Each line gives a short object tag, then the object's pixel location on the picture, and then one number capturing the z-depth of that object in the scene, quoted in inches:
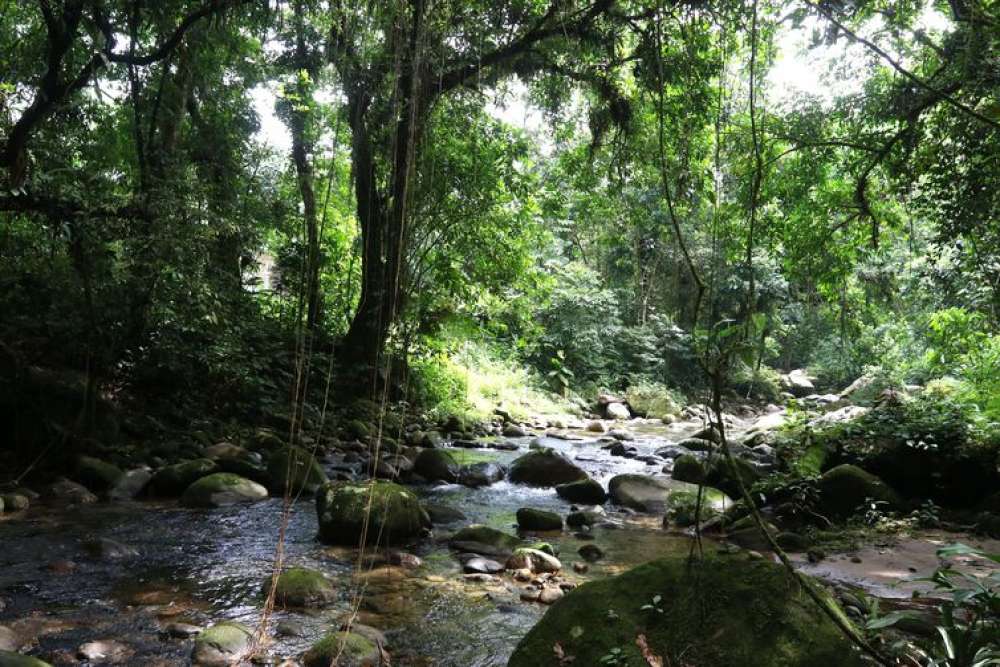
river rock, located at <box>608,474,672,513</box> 273.4
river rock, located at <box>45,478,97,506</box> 213.2
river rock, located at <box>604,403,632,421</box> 730.8
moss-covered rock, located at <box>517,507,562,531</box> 229.0
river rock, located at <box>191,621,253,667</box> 111.7
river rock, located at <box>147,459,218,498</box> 234.7
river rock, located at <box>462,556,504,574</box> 175.2
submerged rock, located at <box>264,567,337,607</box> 141.9
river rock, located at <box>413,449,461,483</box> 312.0
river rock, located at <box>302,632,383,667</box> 111.8
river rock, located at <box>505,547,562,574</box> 177.6
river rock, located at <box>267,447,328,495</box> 247.8
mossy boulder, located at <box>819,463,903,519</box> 239.5
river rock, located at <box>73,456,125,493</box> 230.5
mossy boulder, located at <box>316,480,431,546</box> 192.4
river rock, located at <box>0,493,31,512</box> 197.5
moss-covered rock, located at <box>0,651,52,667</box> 91.8
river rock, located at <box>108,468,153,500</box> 227.8
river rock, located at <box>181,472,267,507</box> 225.9
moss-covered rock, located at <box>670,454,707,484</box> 316.8
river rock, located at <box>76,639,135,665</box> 111.6
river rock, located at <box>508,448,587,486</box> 316.2
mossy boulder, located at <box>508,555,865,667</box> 84.5
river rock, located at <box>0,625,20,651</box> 111.5
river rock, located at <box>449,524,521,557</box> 192.4
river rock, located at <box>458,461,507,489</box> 309.1
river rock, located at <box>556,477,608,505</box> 284.2
